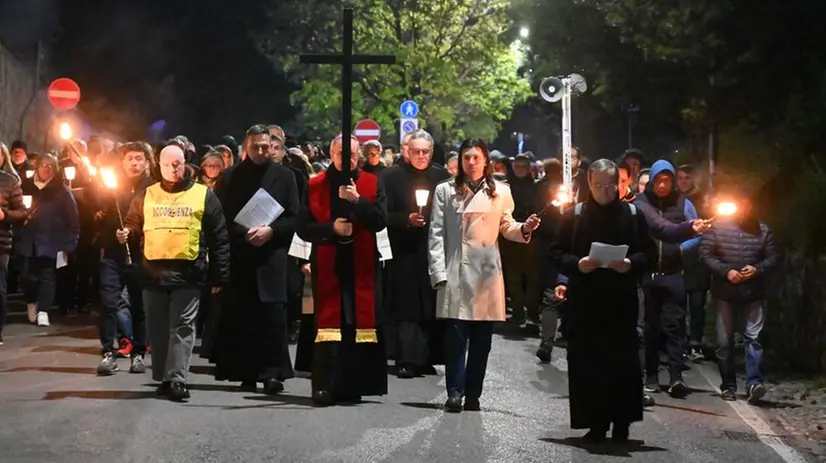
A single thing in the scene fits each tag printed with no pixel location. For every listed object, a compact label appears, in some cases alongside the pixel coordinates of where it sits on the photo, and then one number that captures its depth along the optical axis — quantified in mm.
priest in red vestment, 10750
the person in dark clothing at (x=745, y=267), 11781
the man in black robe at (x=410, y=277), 12586
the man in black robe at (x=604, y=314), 9328
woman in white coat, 10492
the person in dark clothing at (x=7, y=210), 14477
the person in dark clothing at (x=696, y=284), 14378
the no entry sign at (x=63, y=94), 22797
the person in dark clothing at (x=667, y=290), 12039
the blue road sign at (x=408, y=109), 30203
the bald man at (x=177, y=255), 10750
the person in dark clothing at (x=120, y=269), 12109
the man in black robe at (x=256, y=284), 11172
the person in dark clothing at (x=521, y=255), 17109
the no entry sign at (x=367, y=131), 27303
